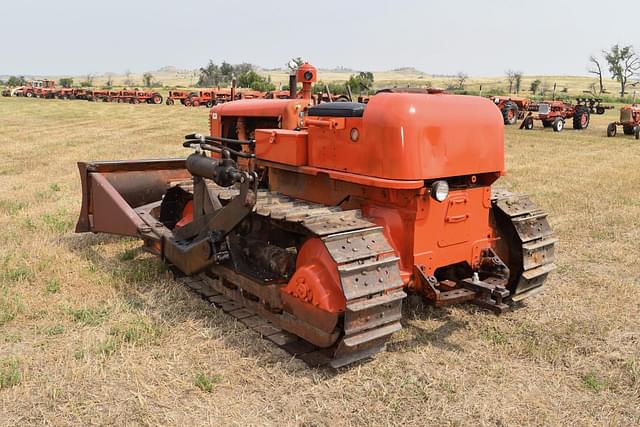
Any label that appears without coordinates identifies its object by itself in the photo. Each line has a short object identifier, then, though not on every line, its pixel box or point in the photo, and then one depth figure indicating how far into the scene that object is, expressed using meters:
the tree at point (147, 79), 94.24
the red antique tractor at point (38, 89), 55.84
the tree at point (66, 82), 93.18
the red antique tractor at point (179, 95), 44.69
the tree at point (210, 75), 93.75
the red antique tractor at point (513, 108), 29.98
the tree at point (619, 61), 78.00
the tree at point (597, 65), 82.69
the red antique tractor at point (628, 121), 23.88
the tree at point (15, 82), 80.94
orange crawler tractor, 4.19
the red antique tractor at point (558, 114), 27.56
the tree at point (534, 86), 72.85
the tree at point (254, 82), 56.44
